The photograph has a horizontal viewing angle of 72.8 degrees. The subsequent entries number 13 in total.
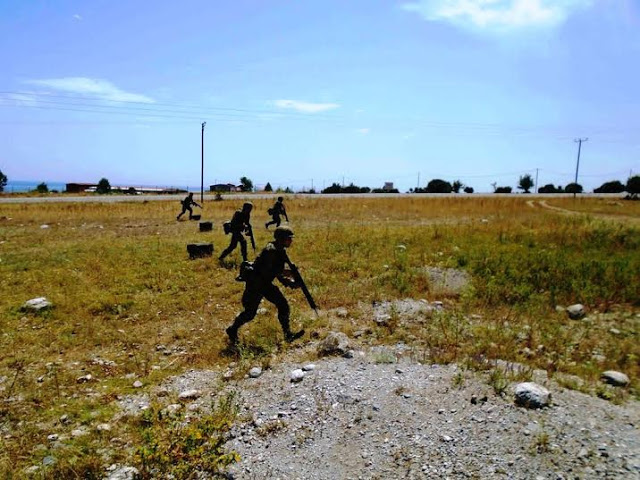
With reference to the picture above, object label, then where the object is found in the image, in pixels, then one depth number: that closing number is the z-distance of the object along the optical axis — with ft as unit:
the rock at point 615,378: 15.97
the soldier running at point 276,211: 49.82
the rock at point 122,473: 11.63
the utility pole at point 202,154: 114.41
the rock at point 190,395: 15.83
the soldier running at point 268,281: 19.88
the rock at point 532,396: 13.58
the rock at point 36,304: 25.41
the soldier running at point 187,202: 69.56
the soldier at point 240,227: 35.63
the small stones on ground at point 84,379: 17.57
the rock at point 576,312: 24.59
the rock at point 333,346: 18.74
